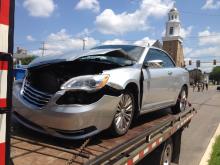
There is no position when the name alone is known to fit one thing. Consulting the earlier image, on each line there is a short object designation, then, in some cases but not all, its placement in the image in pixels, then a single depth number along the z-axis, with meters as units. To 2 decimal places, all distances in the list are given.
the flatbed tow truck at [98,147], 1.87
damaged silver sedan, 2.24
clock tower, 59.61
